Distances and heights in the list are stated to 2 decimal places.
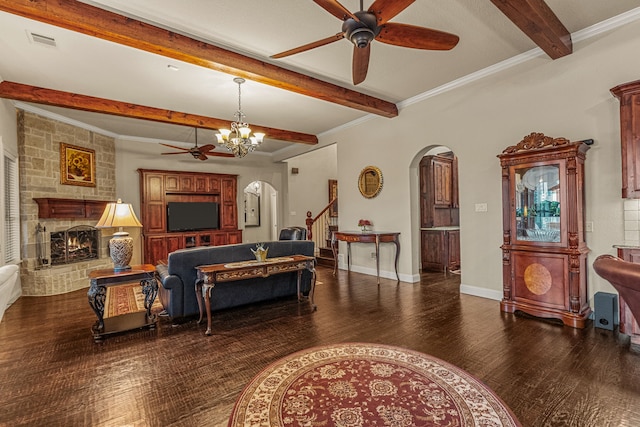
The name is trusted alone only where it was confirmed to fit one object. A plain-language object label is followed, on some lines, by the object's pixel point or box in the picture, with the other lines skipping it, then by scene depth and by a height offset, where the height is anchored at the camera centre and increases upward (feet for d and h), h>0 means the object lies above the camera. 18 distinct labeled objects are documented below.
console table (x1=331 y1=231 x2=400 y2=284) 17.07 -1.43
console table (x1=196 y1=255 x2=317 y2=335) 10.60 -2.06
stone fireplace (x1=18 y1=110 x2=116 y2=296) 16.01 -0.21
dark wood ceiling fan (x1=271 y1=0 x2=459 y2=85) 6.82 +4.41
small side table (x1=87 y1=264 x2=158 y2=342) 10.13 -2.62
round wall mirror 18.98 +1.91
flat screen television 24.44 +0.03
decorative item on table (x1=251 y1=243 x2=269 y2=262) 12.28 -1.55
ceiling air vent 10.23 +6.06
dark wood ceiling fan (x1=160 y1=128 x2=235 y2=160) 20.00 +4.21
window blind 14.67 +0.42
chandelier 15.19 +3.85
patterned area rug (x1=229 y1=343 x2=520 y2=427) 5.92 -3.92
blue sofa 11.50 -2.74
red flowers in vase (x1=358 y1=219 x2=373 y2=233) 18.95 -0.73
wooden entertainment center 23.40 +1.07
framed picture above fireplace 18.15 +3.28
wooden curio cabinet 10.42 -0.78
